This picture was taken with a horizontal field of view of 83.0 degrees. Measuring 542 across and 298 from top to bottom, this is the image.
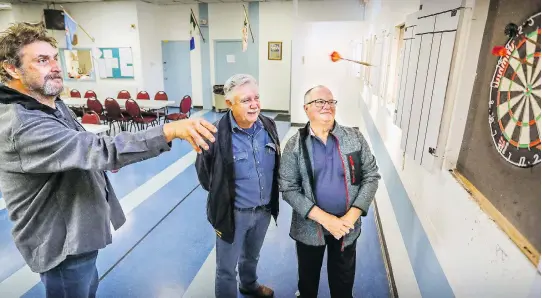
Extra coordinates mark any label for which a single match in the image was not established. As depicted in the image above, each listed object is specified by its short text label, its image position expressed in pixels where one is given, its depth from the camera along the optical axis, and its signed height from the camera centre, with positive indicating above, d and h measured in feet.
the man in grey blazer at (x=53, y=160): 3.35 -1.06
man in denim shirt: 5.43 -1.96
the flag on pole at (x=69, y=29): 22.04 +2.31
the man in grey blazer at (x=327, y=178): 5.24 -1.87
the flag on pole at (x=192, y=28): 25.36 +2.97
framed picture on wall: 27.71 +1.41
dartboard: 2.72 -0.27
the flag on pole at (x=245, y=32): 23.65 +2.47
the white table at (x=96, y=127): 13.43 -2.84
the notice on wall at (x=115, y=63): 26.99 -0.02
